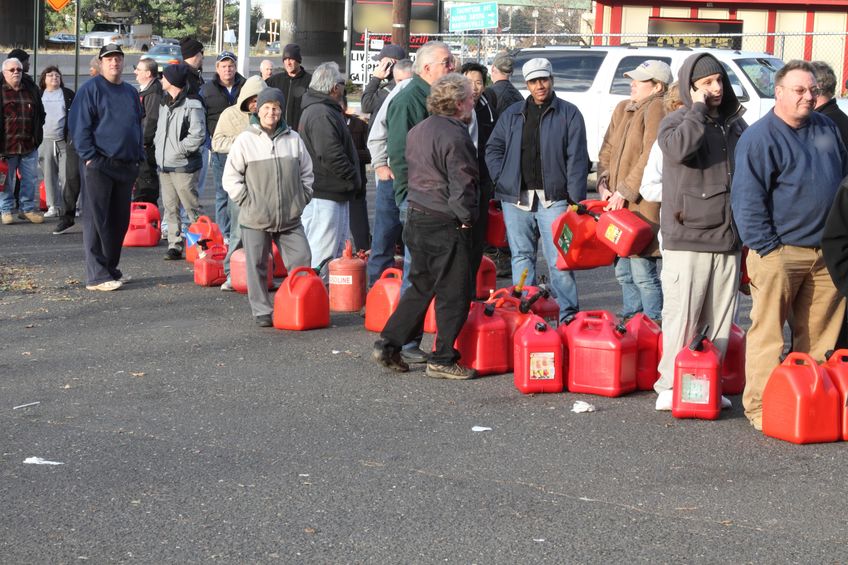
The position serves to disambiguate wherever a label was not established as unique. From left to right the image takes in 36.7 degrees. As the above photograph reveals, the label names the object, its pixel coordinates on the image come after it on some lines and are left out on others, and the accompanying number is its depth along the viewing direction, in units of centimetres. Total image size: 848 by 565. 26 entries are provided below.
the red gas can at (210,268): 1158
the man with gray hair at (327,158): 1036
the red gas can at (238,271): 1119
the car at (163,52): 5229
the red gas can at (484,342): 838
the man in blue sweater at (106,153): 1108
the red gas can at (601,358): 773
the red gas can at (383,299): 962
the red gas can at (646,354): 794
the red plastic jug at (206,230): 1199
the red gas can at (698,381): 711
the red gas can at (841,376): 678
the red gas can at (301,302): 973
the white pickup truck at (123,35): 6806
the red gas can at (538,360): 780
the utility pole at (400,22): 2048
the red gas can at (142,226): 1392
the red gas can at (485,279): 1044
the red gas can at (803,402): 671
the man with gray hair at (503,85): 1191
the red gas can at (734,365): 795
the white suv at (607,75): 1892
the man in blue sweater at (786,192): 673
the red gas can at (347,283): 1041
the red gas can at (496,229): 1074
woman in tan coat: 870
